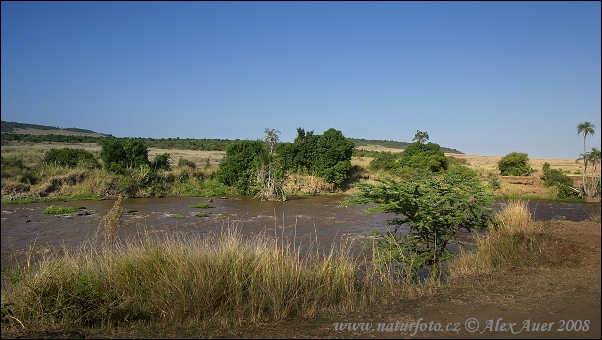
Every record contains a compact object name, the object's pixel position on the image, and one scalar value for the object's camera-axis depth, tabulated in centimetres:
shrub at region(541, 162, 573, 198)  3197
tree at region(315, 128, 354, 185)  3678
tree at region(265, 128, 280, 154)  4447
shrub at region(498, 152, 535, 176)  3858
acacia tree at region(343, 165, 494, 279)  877
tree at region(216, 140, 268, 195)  3384
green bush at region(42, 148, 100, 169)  2925
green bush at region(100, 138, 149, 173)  3131
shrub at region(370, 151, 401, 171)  4268
